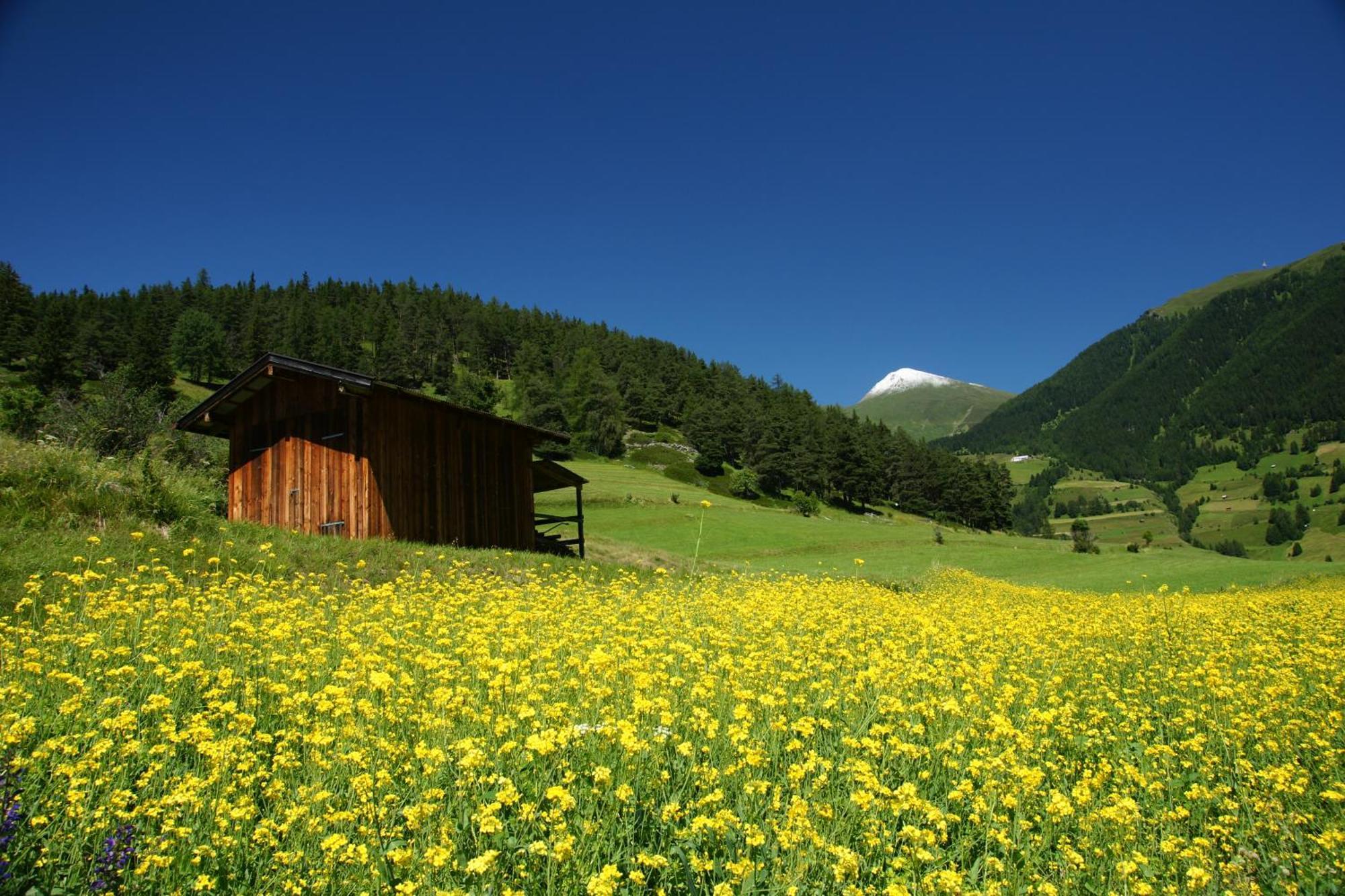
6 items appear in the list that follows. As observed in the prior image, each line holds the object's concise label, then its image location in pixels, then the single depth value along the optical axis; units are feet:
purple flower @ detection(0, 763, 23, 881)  9.21
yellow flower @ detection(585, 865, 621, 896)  8.18
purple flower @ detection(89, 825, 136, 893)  9.19
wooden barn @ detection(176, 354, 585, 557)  59.06
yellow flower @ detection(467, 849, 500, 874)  8.41
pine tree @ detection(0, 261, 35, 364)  272.72
